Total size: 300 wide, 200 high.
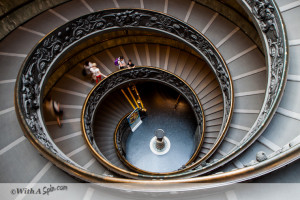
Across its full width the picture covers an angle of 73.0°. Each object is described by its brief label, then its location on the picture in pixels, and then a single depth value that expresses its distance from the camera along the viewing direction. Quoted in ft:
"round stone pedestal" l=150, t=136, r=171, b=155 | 34.91
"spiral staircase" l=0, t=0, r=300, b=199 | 12.82
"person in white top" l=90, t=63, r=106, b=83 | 29.53
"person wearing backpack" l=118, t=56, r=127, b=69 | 31.19
